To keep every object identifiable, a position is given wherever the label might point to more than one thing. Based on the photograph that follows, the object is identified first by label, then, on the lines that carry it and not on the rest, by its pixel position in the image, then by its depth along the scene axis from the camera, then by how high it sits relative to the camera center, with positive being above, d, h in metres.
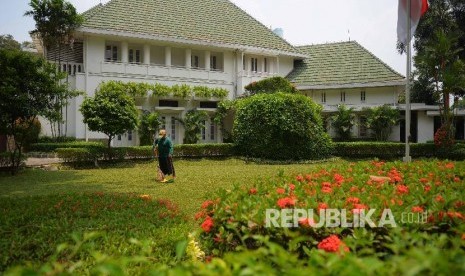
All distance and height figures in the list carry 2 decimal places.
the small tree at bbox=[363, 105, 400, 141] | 26.31 +1.09
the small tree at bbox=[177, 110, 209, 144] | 23.50 +0.62
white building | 22.36 +5.12
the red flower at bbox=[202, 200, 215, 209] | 4.35 -0.75
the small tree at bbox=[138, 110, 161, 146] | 21.69 +0.52
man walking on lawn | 12.91 -0.61
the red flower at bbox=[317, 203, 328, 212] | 3.53 -0.63
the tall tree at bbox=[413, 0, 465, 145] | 20.77 +4.63
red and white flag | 15.23 +4.73
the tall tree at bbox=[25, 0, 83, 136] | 20.16 +6.04
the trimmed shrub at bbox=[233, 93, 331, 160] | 20.20 +0.44
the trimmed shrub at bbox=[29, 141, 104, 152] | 18.55 -0.41
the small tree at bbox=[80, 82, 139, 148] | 17.28 +1.07
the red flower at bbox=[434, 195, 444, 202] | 3.58 -0.57
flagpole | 14.95 +2.72
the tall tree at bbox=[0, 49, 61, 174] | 13.53 +1.69
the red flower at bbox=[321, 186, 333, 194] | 4.38 -0.61
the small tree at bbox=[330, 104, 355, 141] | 26.92 +0.98
